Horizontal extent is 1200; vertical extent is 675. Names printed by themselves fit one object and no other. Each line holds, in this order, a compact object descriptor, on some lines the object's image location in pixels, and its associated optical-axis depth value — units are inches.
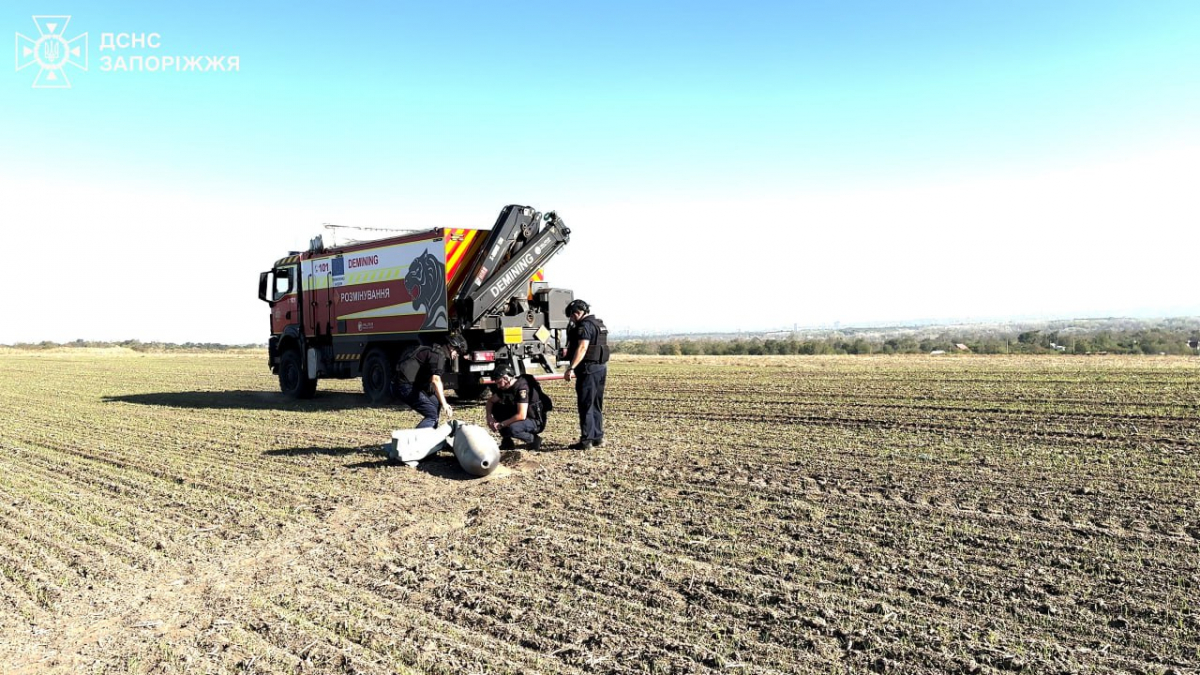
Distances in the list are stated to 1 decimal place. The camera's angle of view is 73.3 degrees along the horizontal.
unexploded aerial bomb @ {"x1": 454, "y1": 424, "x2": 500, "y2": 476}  321.7
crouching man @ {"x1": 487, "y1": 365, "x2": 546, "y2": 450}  368.2
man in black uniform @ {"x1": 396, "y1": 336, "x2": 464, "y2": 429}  351.9
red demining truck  540.4
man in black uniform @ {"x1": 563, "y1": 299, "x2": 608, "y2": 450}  377.7
